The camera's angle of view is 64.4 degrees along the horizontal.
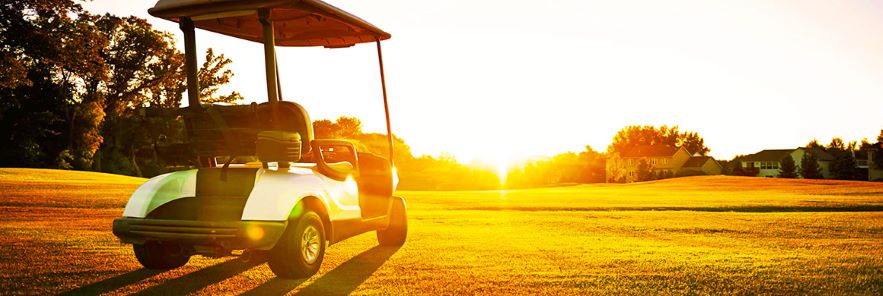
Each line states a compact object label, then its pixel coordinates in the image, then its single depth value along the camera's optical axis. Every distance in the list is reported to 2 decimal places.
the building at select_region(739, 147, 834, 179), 119.12
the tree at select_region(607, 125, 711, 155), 143.75
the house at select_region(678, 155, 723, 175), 115.46
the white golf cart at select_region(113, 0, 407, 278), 7.16
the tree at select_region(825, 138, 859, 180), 87.38
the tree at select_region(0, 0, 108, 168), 51.06
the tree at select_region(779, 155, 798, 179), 89.06
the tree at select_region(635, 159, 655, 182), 92.00
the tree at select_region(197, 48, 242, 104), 53.28
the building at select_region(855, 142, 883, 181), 103.94
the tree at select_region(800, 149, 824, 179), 89.56
